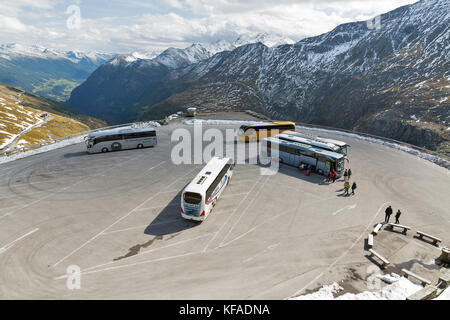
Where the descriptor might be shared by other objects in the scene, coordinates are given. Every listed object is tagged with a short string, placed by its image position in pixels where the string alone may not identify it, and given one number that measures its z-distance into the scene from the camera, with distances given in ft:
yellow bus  158.32
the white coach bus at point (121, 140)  130.46
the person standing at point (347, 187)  90.31
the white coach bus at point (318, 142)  114.21
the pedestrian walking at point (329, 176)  101.55
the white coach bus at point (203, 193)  70.28
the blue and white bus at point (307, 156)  104.37
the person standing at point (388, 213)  73.92
